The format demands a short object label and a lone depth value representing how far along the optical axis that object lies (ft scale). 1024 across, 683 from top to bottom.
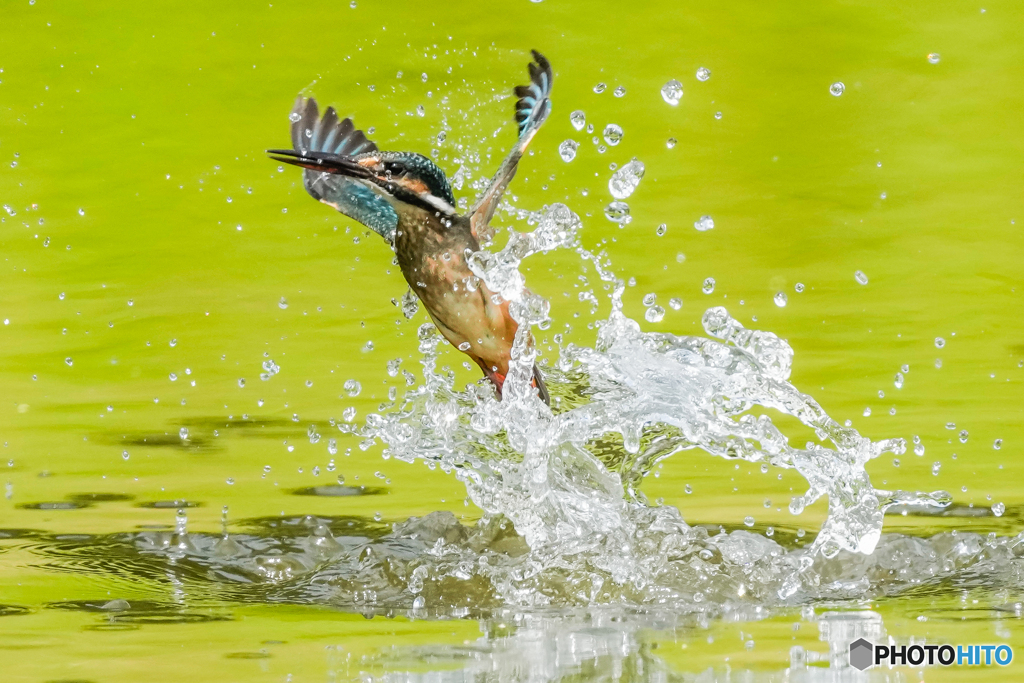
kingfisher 26.27
